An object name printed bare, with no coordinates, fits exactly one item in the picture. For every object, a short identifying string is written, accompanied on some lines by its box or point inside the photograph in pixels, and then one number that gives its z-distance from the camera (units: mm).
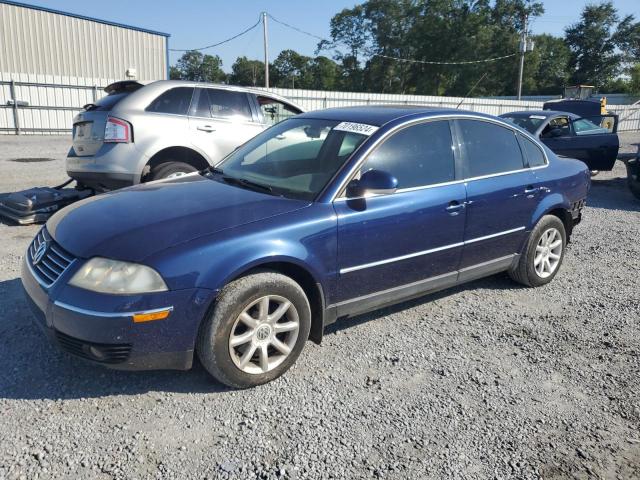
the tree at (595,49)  68375
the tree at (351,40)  64938
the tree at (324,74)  70312
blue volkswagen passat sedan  2658
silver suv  6043
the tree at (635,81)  48103
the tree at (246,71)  83688
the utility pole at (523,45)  35656
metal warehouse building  17859
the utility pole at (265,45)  34047
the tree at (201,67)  92375
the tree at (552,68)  64438
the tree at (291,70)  77500
